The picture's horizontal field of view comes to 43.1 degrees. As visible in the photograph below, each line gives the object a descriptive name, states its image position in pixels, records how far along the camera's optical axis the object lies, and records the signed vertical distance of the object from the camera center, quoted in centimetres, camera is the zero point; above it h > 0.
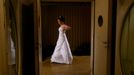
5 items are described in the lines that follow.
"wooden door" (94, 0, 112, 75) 238 -3
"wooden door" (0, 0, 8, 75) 171 -7
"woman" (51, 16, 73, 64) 468 -41
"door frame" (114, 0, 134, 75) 216 +17
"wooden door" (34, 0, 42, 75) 256 +3
